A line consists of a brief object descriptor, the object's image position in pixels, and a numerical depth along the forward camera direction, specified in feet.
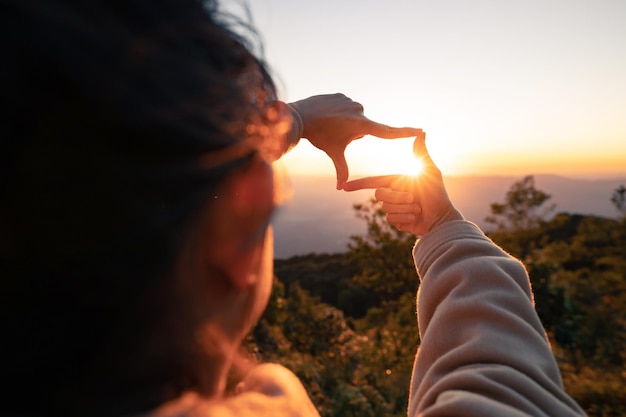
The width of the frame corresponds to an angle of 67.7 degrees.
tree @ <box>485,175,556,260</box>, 47.11
